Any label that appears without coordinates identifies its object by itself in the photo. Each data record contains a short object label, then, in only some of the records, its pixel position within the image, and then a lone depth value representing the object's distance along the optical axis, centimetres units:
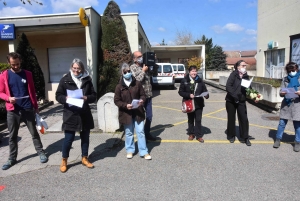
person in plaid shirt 519
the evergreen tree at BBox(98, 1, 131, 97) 1097
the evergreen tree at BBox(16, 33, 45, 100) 954
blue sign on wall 1017
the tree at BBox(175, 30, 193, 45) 5638
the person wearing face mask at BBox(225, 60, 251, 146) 558
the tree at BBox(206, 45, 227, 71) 4262
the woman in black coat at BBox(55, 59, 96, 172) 426
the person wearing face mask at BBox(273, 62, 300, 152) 522
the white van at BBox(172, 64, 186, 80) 2444
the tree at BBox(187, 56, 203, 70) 2892
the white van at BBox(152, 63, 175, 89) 1808
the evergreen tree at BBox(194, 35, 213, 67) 5556
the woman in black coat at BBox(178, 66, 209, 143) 579
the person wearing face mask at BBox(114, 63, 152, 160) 473
